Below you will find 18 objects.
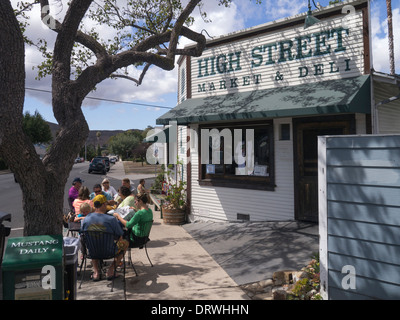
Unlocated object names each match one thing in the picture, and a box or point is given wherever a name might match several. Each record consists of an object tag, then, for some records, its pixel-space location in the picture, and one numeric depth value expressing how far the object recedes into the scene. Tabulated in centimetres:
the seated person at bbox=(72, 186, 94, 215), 644
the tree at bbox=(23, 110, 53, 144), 5138
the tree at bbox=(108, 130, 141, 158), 6881
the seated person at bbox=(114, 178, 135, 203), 777
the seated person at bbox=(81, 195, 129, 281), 479
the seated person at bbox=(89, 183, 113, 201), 728
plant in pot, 935
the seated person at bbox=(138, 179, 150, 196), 849
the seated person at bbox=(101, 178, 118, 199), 824
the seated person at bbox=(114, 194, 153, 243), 530
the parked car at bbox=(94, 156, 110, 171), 3982
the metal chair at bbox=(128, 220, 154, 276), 540
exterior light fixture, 680
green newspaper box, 319
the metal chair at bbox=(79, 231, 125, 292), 475
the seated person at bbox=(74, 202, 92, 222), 555
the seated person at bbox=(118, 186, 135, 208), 619
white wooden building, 696
